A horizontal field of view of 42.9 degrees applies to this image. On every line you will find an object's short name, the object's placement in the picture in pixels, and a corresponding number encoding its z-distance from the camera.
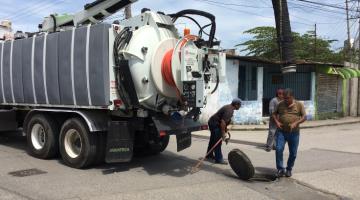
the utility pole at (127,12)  19.09
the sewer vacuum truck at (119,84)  8.44
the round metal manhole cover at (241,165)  7.96
